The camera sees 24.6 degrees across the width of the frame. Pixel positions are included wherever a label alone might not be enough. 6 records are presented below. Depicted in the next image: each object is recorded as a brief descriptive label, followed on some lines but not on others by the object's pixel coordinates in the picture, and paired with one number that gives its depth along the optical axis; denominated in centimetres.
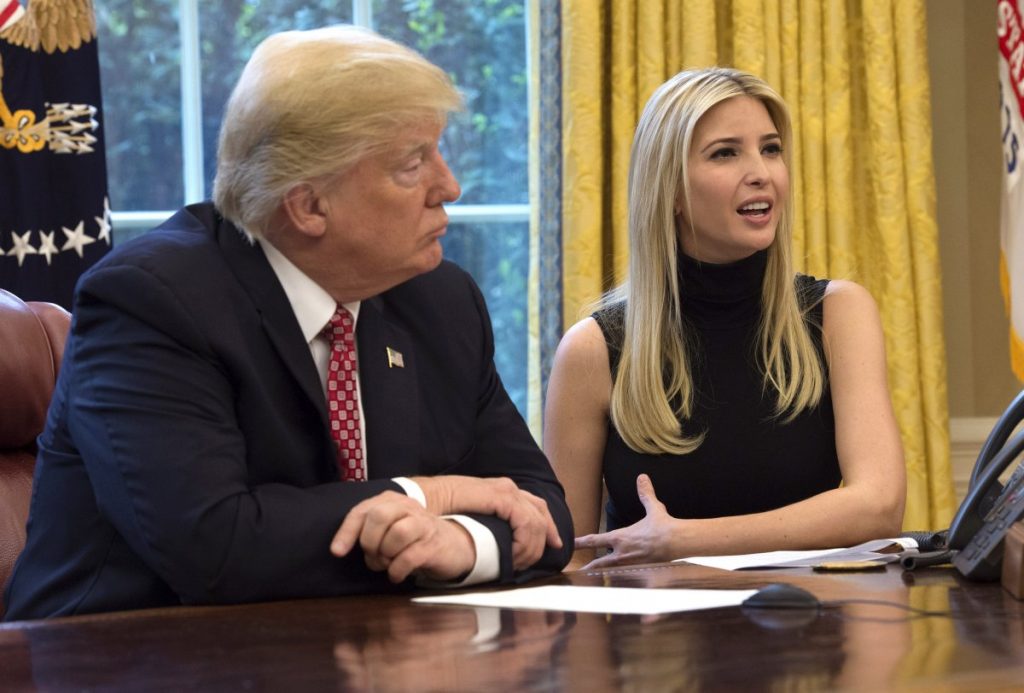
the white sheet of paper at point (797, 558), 188
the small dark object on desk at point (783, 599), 161
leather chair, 210
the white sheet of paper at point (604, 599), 163
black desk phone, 174
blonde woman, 236
